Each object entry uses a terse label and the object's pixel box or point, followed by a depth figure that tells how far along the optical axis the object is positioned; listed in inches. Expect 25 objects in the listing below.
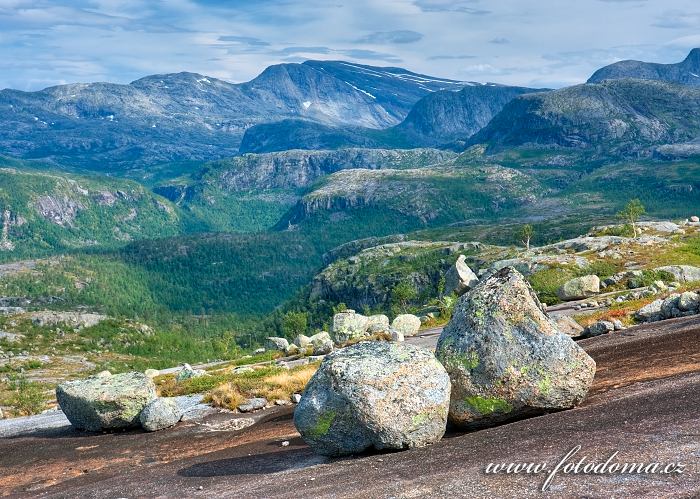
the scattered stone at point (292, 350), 3261.3
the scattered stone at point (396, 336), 2726.4
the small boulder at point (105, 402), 1571.1
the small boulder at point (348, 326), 3348.9
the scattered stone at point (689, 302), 1801.8
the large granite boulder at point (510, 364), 1067.3
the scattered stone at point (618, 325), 1838.6
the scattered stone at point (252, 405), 1649.7
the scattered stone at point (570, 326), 1894.7
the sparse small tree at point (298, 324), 7608.3
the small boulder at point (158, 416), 1541.6
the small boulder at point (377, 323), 3484.0
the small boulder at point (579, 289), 3314.5
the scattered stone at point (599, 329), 1829.5
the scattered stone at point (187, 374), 2193.7
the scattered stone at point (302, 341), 3442.4
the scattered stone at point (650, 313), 1900.1
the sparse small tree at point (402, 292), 5969.5
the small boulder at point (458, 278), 4306.1
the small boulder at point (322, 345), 2878.9
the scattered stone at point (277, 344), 3746.6
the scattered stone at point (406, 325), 3095.5
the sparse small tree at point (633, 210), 6594.5
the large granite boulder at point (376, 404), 1015.6
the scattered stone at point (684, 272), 3367.4
